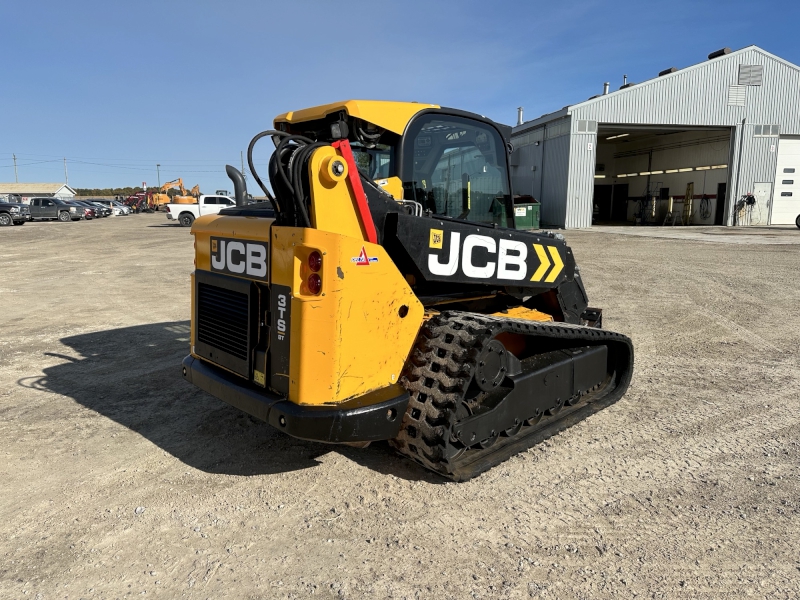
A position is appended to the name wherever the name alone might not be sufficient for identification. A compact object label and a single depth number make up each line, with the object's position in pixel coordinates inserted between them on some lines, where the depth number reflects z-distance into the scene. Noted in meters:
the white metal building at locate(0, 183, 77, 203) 82.06
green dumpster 24.45
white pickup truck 30.59
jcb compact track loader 2.99
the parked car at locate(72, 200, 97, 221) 40.22
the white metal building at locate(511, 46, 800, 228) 26.69
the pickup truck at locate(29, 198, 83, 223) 36.00
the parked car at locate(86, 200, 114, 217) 45.50
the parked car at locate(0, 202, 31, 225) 32.09
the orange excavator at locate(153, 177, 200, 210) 34.77
